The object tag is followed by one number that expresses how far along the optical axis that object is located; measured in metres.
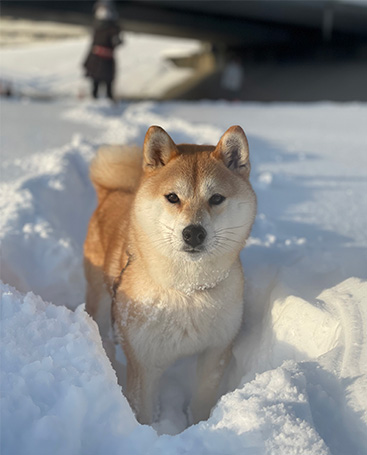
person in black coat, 9.02
